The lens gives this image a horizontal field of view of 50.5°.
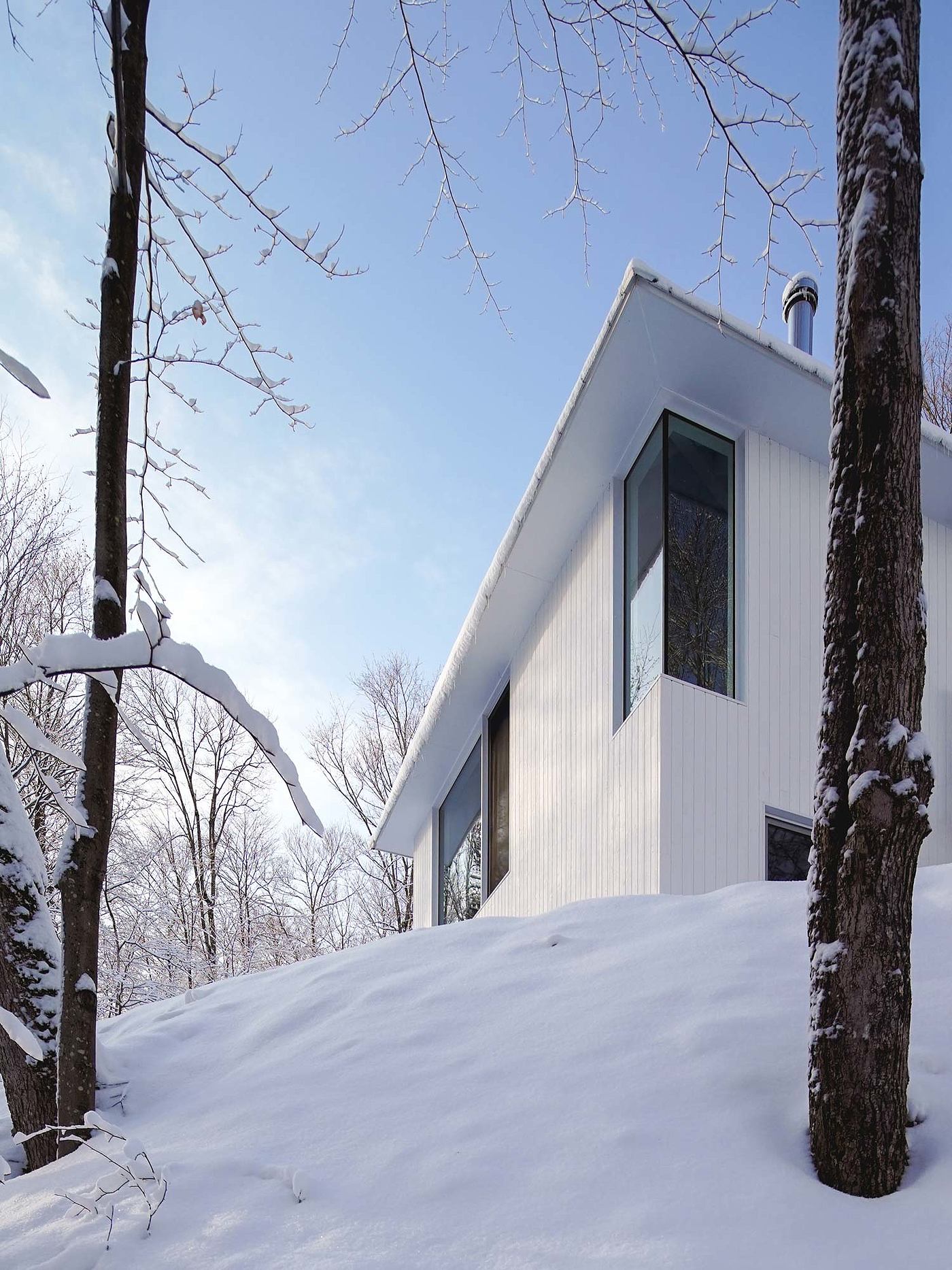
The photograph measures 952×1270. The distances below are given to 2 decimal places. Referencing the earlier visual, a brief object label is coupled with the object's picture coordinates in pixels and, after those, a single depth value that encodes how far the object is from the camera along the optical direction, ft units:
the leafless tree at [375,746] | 64.08
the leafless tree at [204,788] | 53.16
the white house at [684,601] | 17.98
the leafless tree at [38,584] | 35.84
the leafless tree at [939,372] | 50.34
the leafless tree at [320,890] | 62.49
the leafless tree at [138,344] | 8.41
